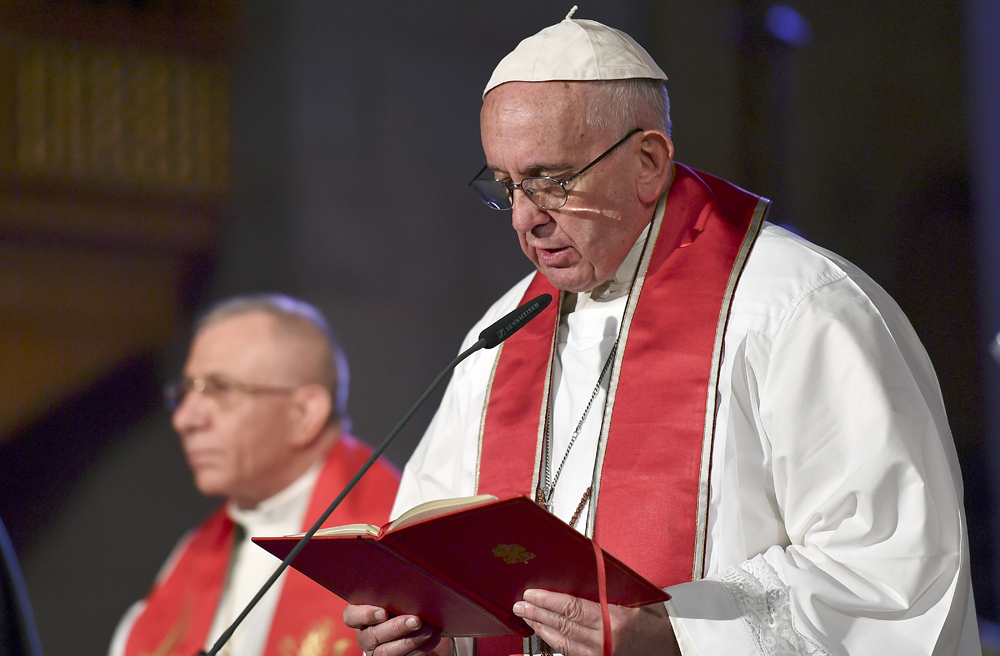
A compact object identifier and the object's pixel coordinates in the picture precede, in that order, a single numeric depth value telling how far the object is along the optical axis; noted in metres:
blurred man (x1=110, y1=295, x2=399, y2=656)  8.39
